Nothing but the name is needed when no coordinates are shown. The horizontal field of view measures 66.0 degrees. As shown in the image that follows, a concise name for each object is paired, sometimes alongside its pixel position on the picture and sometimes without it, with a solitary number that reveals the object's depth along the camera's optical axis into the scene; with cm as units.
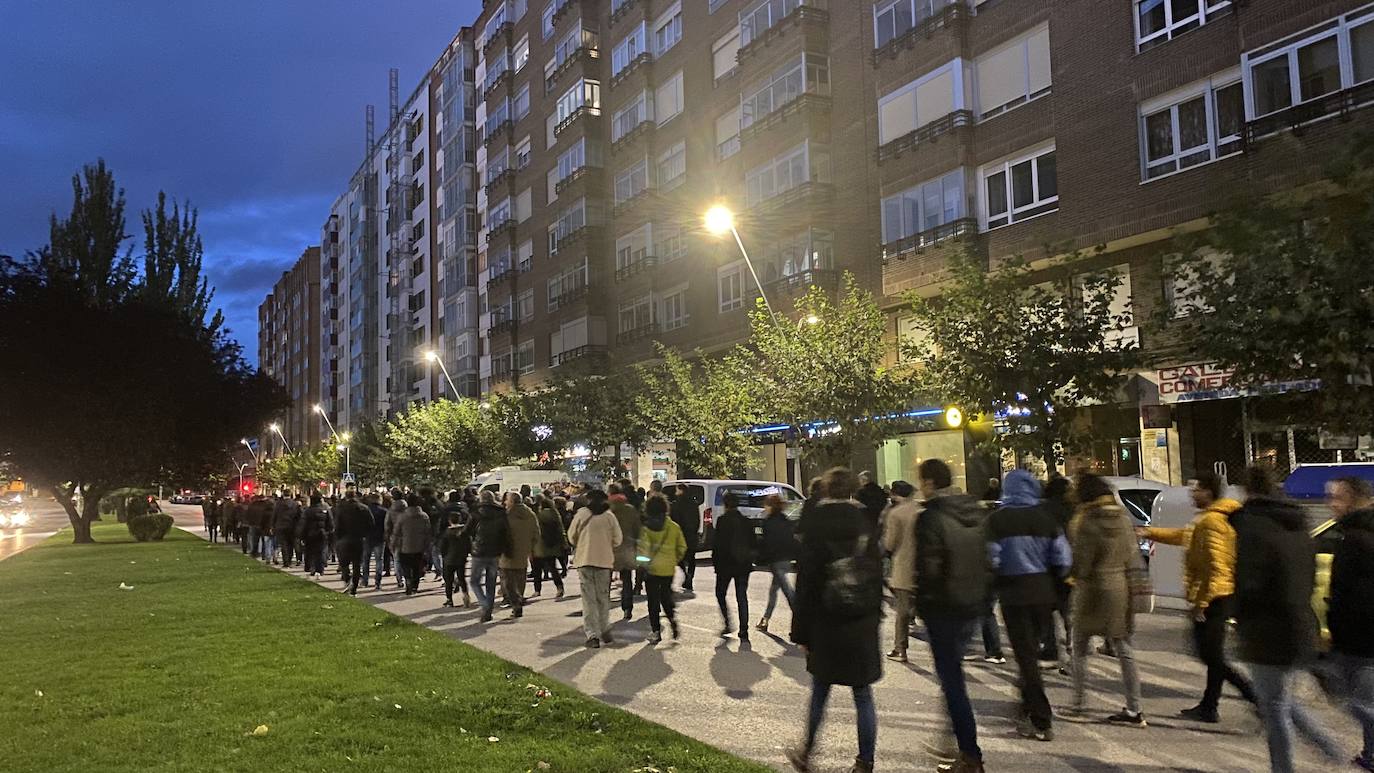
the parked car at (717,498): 2155
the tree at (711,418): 3084
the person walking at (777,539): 1180
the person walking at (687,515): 1611
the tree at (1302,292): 1335
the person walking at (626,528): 1329
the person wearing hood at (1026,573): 710
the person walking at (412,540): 1756
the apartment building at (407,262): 7131
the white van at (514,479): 3606
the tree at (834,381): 2550
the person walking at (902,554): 979
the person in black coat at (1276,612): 535
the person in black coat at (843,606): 592
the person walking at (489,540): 1424
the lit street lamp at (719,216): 2707
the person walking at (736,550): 1195
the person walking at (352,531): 1773
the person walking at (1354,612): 555
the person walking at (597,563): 1188
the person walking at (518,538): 1430
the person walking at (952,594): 613
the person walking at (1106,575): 743
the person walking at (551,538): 1705
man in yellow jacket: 732
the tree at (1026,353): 1909
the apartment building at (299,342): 12181
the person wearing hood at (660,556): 1210
